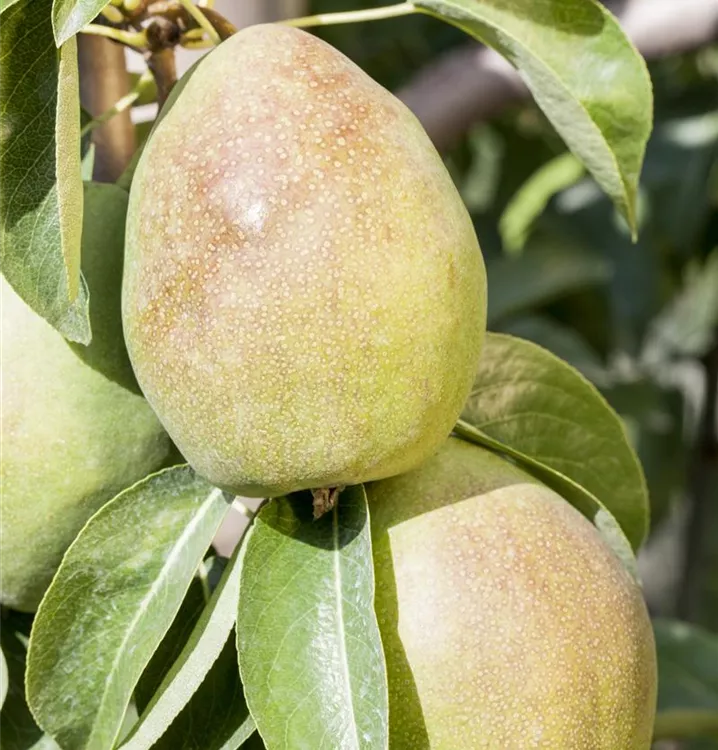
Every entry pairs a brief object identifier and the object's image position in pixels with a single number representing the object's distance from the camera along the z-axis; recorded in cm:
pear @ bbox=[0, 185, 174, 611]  49
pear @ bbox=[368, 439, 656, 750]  46
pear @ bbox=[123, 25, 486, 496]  45
